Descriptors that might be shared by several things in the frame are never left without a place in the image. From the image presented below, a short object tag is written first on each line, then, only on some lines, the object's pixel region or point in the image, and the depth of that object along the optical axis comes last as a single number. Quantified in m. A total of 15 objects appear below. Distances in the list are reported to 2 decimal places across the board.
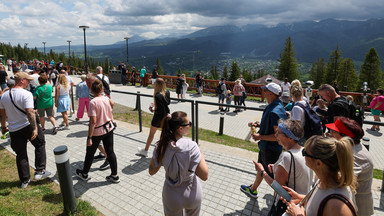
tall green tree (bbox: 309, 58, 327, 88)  74.43
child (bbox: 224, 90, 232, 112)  13.31
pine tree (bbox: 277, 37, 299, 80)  61.63
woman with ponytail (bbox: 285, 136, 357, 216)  1.53
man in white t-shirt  4.01
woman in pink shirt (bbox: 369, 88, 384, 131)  10.52
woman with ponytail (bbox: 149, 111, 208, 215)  2.22
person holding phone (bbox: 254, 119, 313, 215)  2.27
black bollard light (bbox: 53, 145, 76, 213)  3.21
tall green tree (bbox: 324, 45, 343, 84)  59.47
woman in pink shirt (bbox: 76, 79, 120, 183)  3.98
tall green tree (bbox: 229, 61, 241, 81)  90.44
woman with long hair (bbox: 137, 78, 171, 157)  4.92
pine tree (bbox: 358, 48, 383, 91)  52.84
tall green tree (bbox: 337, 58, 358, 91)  56.88
